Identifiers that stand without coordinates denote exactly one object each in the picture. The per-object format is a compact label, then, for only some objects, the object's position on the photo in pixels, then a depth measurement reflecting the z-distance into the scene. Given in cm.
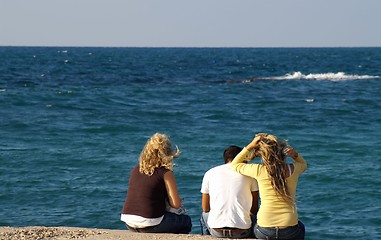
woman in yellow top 1587
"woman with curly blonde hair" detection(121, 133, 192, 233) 1662
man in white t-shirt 1641
